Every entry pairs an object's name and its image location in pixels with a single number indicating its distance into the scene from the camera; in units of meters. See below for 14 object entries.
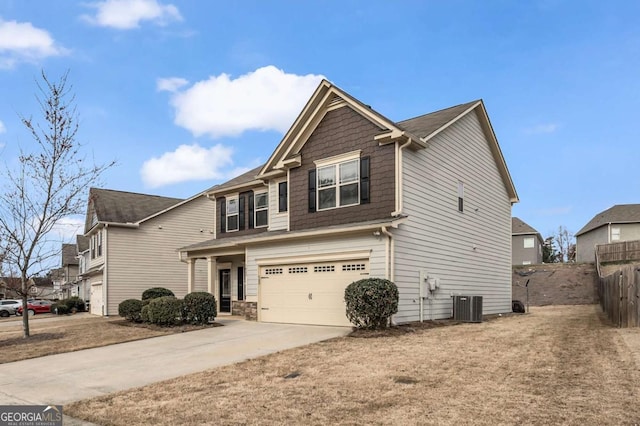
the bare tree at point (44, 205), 15.06
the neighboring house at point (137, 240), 27.16
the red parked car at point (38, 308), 36.09
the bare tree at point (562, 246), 68.25
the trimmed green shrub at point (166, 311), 15.96
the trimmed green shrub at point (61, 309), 32.22
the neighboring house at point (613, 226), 46.41
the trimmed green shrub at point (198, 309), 16.16
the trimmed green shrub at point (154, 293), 22.19
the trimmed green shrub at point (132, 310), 17.97
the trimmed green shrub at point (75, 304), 33.05
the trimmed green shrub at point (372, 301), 12.52
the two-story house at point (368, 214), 14.49
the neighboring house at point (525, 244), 51.69
